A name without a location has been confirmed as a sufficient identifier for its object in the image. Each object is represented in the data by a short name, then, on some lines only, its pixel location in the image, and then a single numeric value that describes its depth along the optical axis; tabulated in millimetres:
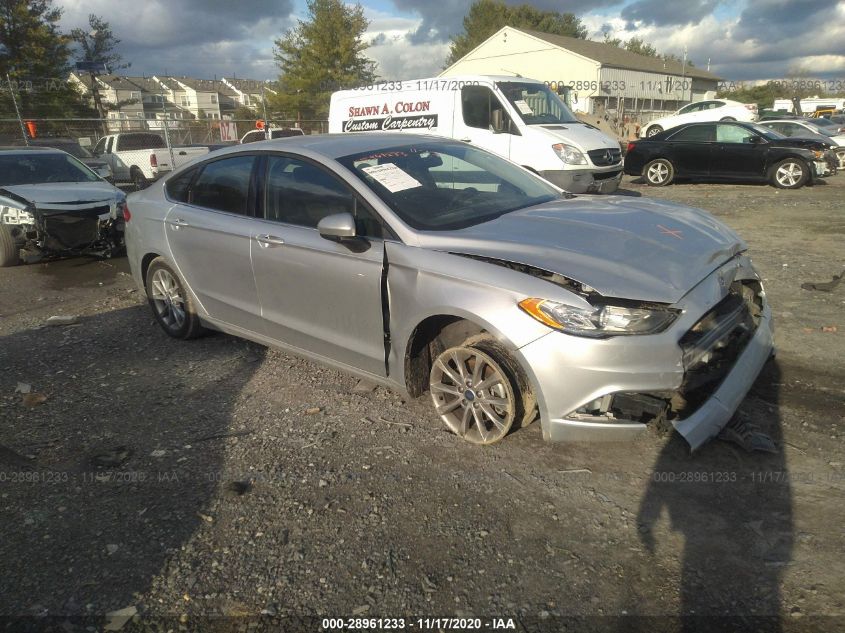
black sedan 13898
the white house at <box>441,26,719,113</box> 40500
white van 9906
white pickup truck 17562
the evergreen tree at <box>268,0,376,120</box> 37781
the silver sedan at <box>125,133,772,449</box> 2965
